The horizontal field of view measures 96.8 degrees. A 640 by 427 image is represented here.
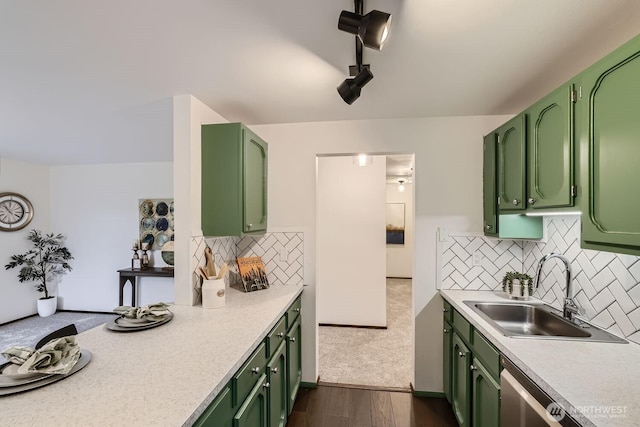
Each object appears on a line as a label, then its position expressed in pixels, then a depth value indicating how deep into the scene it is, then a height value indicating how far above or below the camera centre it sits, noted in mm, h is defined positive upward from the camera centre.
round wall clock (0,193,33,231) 3961 -3
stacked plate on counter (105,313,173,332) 1399 -570
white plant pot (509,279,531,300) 1959 -542
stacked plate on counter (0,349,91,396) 892 -552
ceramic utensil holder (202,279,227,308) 1783 -509
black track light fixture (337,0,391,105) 973 +664
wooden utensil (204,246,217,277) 1931 -361
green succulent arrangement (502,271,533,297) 1962 -479
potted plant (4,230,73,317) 4184 -782
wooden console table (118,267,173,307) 4004 -876
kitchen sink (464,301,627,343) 1392 -634
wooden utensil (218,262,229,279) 1856 -393
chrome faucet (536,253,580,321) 1540 -469
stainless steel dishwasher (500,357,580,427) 944 -708
